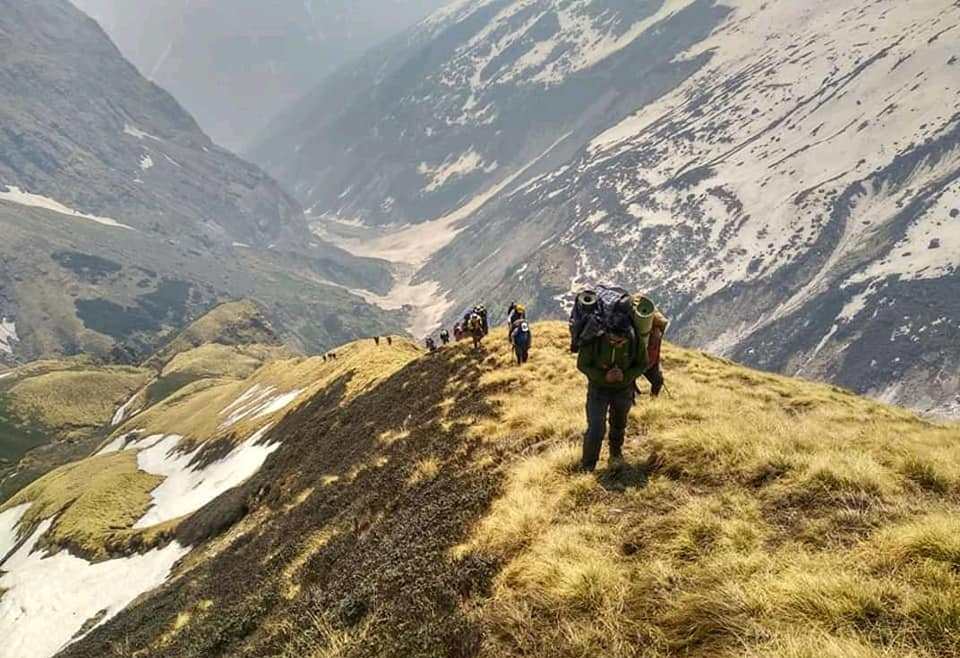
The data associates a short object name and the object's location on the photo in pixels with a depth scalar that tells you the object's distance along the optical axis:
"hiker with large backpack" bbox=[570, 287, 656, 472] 10.21
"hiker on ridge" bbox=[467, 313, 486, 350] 26.11
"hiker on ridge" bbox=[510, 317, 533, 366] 21.67
